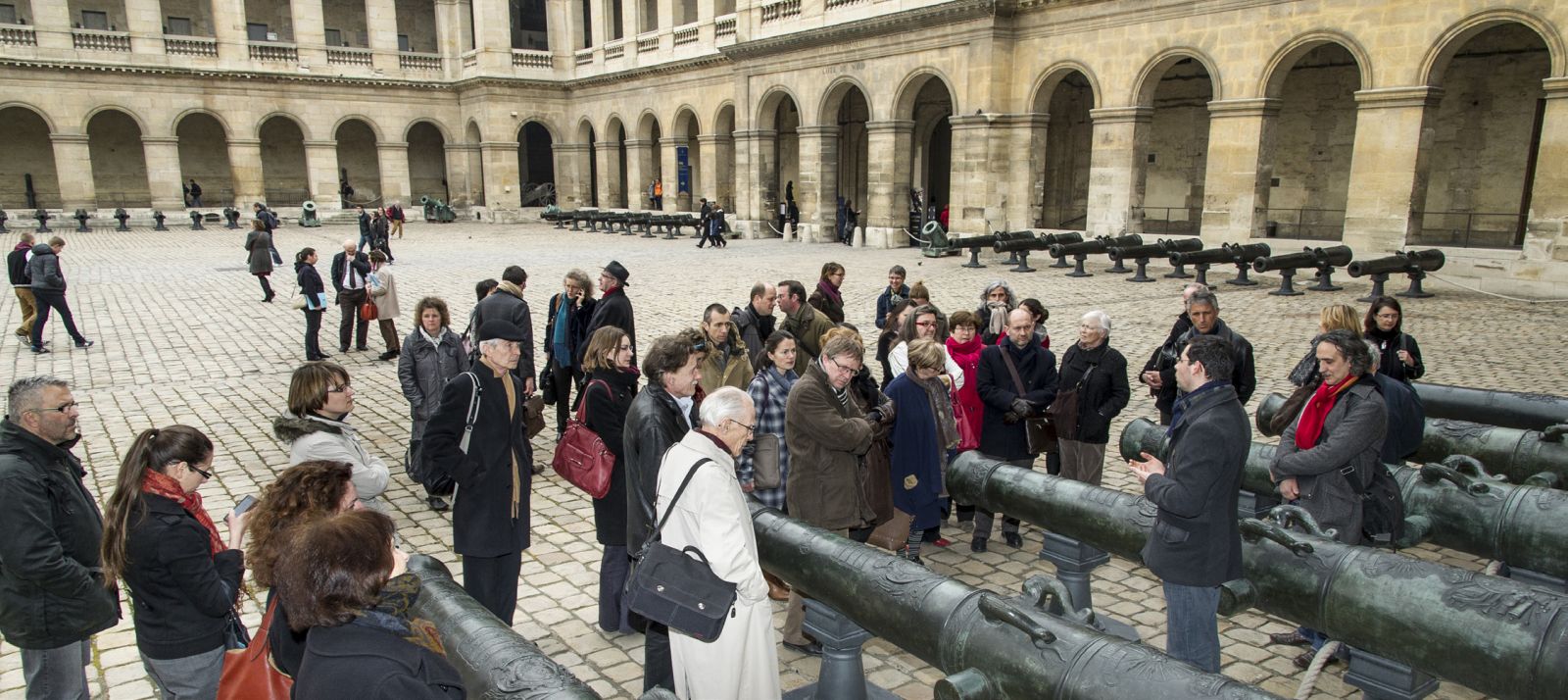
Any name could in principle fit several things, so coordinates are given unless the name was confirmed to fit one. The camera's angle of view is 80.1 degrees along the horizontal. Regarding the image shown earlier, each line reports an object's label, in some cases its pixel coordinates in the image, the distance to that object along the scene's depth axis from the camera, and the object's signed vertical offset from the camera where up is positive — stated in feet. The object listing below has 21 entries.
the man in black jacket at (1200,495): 11.35 -3.66
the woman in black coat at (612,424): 14.82 -3.57
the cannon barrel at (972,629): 8.79 -4.58
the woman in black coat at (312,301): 36.27 -4.01
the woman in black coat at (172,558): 9.99 -3.90
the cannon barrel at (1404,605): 9.57 -4.65
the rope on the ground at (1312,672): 11.59 -5.90
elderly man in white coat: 10.41 -3.88
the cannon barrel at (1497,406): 19.21 -4.48
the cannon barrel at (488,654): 9.21 -4.73
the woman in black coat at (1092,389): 19.10 -3.96
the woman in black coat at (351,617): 6.83 -3.14
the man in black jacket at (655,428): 12.66 -3.19
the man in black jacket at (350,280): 37.11 -3.32
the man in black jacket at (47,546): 10.26 -3.89
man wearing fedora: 23.56 -2.71
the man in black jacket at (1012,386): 19.06 -3.89
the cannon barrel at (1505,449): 16.16 -4.60
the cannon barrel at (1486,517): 13.17 -4.72
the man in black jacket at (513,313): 22.47 -2.81
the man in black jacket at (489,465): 13.48 -3.88
